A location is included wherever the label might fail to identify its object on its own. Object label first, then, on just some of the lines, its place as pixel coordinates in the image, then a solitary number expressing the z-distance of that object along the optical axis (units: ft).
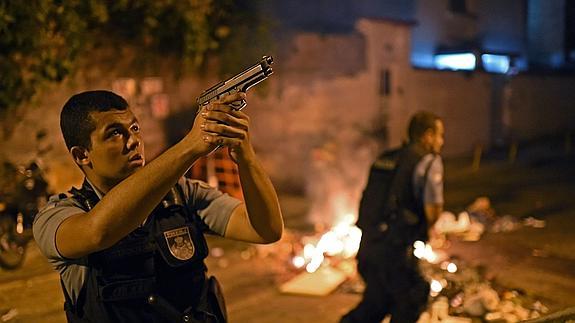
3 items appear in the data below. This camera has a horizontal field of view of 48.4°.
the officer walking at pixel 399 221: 13.91
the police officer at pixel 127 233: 6.27
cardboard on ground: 20.06
